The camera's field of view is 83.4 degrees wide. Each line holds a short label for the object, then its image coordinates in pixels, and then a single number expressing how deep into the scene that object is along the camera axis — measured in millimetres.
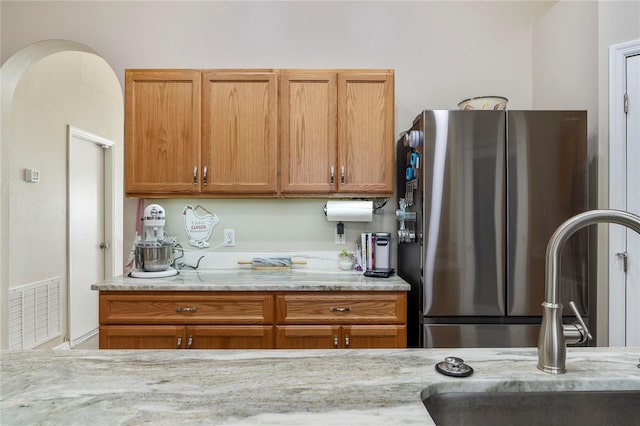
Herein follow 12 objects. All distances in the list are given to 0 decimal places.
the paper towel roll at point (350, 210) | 2570
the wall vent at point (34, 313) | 2809
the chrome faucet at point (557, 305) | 750
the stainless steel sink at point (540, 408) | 771
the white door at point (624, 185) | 2029
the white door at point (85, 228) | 3473
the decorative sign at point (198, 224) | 2760
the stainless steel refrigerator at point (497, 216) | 2043
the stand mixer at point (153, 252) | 2361
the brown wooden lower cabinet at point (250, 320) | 2137
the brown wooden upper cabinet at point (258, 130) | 2439
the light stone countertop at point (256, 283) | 2131
